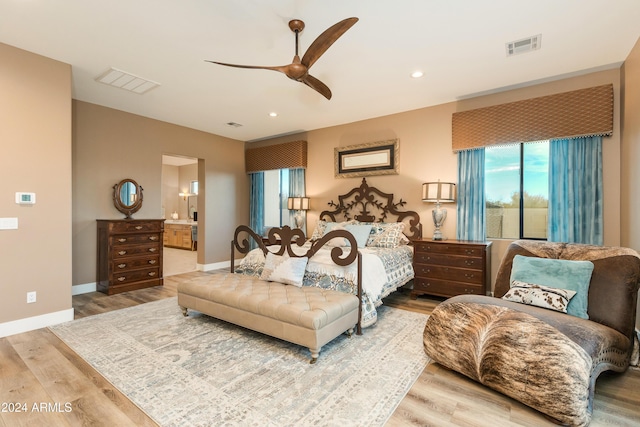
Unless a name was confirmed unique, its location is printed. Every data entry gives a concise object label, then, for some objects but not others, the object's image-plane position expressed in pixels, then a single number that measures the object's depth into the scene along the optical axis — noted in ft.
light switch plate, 10.05
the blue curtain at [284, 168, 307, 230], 20.80
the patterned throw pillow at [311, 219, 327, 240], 17.37
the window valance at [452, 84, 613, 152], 11.57
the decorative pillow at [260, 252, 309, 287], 10.98
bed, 10.77
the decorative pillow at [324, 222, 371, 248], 14.93
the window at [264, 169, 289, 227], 22.53
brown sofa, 5.84
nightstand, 12.76
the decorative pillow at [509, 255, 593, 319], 7.84
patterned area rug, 6.28
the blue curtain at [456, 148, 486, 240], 14.34
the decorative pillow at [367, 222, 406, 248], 14.85
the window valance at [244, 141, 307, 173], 20.52
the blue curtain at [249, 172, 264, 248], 23.45
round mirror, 16.60
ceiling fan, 7.36
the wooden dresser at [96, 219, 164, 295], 15.03
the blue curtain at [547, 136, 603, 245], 11.74
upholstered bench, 8.33
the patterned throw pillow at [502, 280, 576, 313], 7.83
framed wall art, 17.03
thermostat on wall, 10.38
